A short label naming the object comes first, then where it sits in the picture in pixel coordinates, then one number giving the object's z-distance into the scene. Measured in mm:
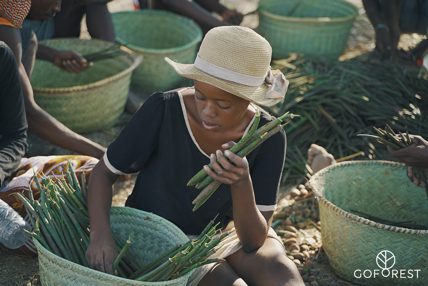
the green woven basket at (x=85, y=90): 3118
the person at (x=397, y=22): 4719
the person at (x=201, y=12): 4590
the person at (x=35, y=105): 2484
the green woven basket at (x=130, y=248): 1384
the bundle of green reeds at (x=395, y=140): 2121
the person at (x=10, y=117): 2061
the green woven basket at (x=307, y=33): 4598
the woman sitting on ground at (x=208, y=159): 1571
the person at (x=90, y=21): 3762
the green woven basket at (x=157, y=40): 3953
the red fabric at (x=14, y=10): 1987
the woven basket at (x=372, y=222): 2100
